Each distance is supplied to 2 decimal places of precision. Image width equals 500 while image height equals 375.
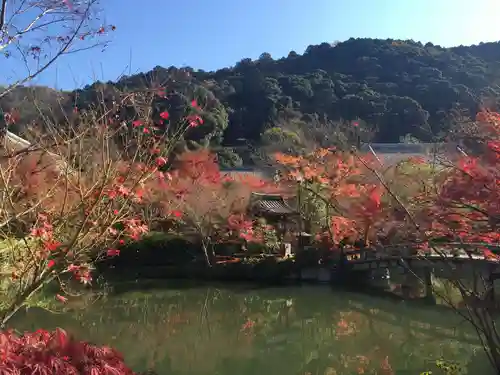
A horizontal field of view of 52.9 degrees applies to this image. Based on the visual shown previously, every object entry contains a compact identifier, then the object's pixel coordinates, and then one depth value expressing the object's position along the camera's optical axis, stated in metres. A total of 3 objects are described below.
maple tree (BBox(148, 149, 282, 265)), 14.38
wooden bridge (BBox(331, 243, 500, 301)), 12.11
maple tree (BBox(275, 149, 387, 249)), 13.22
